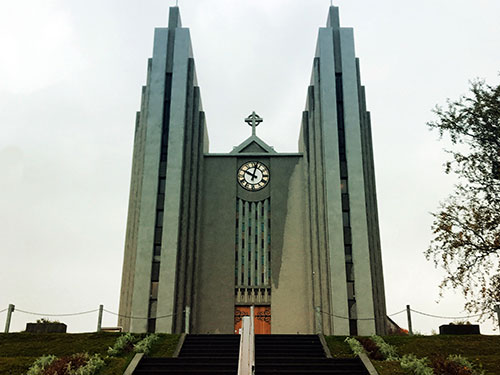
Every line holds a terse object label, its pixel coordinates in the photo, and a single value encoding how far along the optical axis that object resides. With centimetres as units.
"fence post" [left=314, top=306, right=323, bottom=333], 2176
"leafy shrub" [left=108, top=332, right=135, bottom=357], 1662
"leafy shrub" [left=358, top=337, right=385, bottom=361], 1653
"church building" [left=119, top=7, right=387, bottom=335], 2666
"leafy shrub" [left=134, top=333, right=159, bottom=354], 1702
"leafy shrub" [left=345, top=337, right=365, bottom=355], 1691
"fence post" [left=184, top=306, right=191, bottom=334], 2262
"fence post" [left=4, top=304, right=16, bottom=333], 1973
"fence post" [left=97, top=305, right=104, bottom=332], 2016
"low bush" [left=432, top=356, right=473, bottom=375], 1334
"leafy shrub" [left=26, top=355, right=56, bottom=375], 1382
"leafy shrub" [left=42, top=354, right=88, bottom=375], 1366
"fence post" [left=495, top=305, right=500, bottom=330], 1707
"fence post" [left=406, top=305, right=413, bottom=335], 1993
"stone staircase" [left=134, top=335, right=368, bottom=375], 1449
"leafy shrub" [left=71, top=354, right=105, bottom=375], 1382
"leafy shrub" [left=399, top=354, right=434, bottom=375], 1368
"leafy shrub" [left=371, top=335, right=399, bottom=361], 1627
